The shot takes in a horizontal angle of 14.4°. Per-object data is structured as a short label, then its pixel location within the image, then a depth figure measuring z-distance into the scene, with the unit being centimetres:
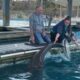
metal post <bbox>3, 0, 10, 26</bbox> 1495
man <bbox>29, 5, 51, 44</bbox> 981
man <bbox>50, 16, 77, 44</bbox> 1009
